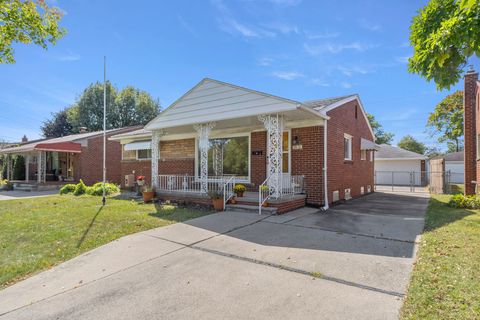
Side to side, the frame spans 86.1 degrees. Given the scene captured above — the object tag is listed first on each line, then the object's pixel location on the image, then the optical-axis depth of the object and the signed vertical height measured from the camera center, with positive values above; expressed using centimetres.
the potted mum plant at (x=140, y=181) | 1252 -79
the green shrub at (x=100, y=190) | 1410 -141
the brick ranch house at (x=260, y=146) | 848 +80
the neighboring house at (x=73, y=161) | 1922 +38
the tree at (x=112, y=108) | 3641 +828
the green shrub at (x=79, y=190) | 1450 -142
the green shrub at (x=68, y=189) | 1539 -144
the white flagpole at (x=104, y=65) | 1077 +417
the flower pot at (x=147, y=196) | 1120 -136
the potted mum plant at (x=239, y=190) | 932 -93
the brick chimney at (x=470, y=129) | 1258 +176
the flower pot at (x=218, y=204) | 902 -139
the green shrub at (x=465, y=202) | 962 -147
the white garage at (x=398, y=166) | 2627 -23
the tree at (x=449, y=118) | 3428 +655
